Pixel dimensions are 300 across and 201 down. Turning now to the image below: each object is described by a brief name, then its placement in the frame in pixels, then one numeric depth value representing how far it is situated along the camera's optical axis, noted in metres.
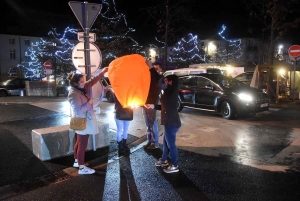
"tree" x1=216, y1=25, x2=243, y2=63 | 44.81
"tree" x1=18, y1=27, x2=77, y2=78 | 32.09
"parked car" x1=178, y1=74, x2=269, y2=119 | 10.45
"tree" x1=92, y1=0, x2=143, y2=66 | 26.80
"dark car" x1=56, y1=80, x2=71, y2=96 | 24.03
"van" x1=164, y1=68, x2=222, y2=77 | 16.22
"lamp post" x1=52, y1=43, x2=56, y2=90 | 33.08
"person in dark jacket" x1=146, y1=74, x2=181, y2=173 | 4.96
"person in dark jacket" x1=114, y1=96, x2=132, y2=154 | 6.50
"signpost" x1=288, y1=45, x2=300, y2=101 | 14.66
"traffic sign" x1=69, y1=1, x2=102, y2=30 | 5.87
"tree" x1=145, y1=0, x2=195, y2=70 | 25.23
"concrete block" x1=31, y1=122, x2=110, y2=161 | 5.89
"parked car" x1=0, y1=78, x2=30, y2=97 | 24.27
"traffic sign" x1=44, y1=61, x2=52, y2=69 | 19.39
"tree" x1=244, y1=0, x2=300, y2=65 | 17.97
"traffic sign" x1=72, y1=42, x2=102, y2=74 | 6.04
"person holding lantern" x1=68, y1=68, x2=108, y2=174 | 5.00
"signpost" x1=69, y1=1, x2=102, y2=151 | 5.91
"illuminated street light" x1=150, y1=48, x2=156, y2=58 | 53.03
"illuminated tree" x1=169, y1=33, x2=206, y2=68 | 41.17
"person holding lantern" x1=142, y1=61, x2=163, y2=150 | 5.55
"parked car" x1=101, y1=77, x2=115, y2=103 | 16.07
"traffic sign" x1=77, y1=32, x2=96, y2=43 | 6.02
